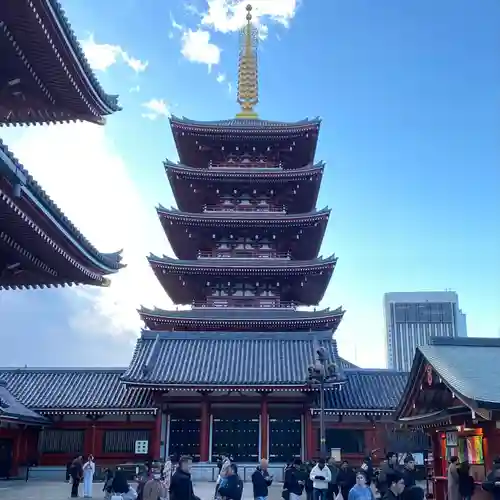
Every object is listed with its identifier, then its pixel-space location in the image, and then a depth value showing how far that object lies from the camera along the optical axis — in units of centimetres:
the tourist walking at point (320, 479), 1473
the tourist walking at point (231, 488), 1200
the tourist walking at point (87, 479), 2175
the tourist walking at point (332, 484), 1522
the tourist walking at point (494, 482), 1134
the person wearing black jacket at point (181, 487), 1003
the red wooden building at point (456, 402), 1311
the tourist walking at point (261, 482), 1405
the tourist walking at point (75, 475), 2136
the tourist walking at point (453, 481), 1374
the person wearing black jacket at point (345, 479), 1493
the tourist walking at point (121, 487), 1318
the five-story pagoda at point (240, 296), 2978
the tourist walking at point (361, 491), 1140
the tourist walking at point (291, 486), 1499
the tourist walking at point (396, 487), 982
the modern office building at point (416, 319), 15262
